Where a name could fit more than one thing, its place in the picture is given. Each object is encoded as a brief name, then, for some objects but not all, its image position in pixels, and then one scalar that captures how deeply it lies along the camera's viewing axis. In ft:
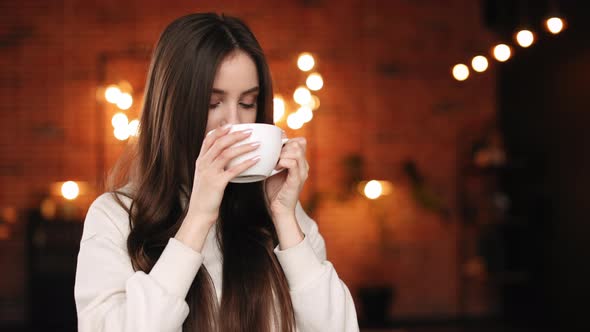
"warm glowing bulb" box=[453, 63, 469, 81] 11.69
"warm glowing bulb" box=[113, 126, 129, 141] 13.24
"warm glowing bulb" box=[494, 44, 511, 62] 11.49
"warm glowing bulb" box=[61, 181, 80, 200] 14.15
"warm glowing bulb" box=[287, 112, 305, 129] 13.39
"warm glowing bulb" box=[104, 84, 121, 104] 14.60
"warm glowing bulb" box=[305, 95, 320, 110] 14.49
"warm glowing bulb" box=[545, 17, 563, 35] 10.14
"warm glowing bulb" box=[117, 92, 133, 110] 14.10
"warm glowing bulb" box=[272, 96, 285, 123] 12.09
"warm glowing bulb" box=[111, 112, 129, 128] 13.45
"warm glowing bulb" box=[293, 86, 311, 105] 13.83
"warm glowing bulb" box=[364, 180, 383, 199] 14.35
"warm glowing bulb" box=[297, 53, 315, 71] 13.33
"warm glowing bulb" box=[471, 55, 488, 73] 11.64
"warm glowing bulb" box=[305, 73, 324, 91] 13.78
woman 3.14
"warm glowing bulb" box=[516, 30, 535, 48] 10.71
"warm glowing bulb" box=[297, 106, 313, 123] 13.28
